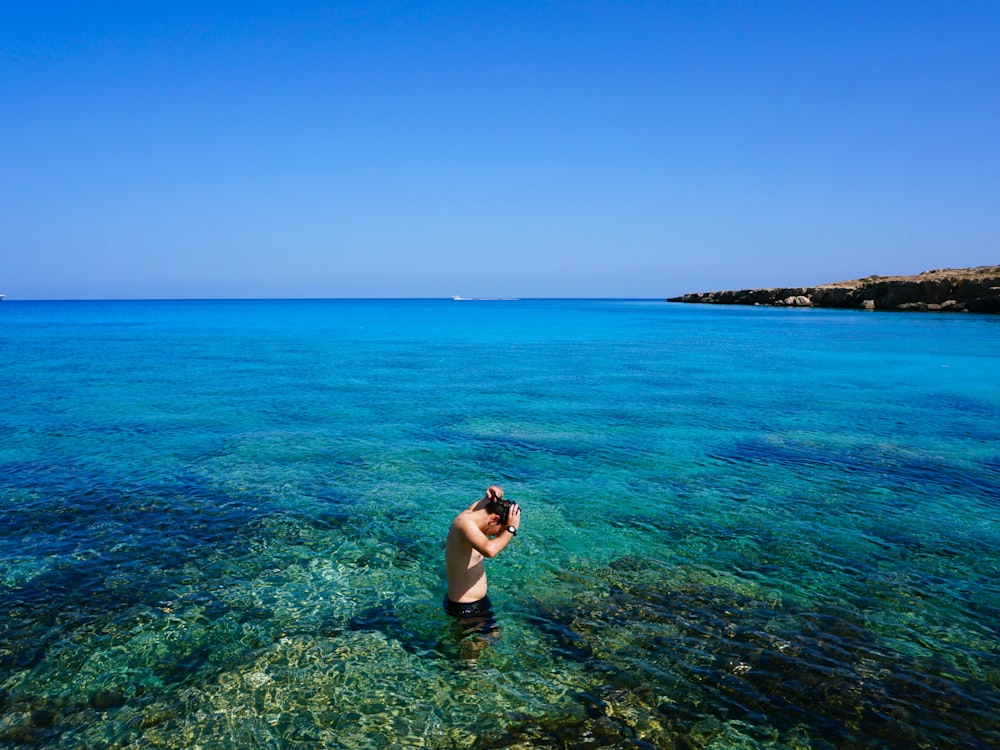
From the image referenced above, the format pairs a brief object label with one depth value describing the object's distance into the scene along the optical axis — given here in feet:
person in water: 24.88
